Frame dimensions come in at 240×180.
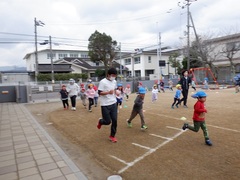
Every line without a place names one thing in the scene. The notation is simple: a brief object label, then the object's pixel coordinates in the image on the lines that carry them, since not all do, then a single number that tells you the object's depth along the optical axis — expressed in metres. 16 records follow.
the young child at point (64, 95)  11.26
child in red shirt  4.42
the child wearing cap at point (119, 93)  8.96
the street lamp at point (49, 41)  26.83
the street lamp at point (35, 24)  28.04
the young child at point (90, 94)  9.90
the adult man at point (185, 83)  9.42
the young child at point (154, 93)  12.26
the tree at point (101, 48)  31.66
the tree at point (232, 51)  25.44
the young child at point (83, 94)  11.07
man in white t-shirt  4.79
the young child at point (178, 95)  9.77
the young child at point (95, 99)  11.06
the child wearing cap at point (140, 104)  5.73
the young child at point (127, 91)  14.67
